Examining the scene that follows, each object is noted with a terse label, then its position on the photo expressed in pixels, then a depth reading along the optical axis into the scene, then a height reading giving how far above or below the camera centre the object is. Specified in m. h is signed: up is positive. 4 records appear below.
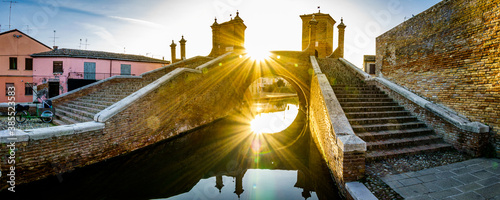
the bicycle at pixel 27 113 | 7.76 -0.65
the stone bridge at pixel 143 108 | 4.75 -0.45
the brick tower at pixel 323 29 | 19.23 +6.50
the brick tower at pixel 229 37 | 17.72 +5.17
